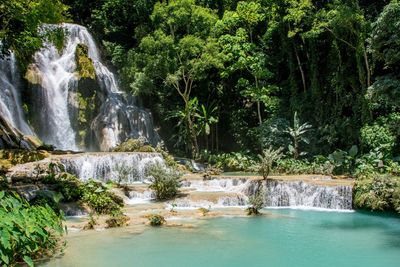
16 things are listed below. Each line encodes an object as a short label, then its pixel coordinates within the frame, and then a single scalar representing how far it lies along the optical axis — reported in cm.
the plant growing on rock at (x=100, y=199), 1361
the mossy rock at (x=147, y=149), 2314
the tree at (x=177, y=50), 2573
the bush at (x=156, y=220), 1184
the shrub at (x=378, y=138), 1958
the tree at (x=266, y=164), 1684
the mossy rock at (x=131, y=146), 2317
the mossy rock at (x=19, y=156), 1814
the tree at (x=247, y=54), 2666
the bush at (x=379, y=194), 1397
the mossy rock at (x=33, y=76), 2606
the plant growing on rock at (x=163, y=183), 1598
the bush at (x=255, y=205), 1373
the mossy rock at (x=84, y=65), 2748
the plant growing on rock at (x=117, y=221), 1169
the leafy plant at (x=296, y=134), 2391
